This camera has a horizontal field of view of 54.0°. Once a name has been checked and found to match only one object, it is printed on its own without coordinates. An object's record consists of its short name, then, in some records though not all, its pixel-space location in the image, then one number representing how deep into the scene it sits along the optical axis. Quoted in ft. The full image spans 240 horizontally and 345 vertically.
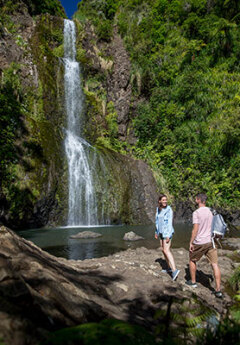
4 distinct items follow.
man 14.15
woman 15.94
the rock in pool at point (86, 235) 33.06
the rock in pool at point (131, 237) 32.72
